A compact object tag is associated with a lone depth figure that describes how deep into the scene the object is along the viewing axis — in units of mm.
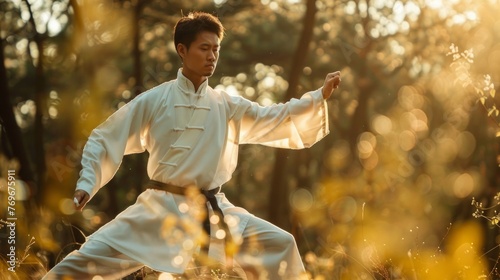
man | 7628
